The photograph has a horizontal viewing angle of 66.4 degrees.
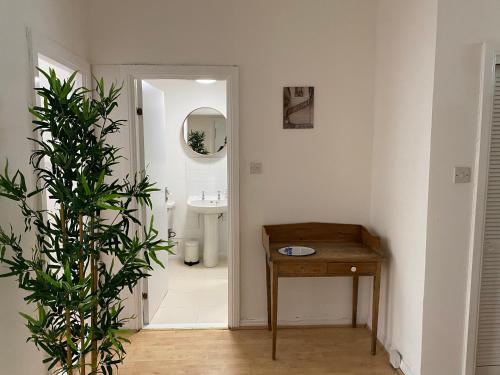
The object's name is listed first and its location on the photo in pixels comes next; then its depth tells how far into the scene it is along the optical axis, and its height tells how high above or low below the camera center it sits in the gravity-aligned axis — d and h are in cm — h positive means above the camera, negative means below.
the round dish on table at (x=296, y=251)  274 -72
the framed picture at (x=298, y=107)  300 +35
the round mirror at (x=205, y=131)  480 +25
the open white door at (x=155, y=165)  313 -13
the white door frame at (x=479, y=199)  212 -27
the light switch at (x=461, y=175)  220 -13
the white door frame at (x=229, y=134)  292 +13
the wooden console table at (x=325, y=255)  264 -73
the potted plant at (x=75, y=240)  154 -39
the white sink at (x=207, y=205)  444 -65
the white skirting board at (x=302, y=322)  316 -142
